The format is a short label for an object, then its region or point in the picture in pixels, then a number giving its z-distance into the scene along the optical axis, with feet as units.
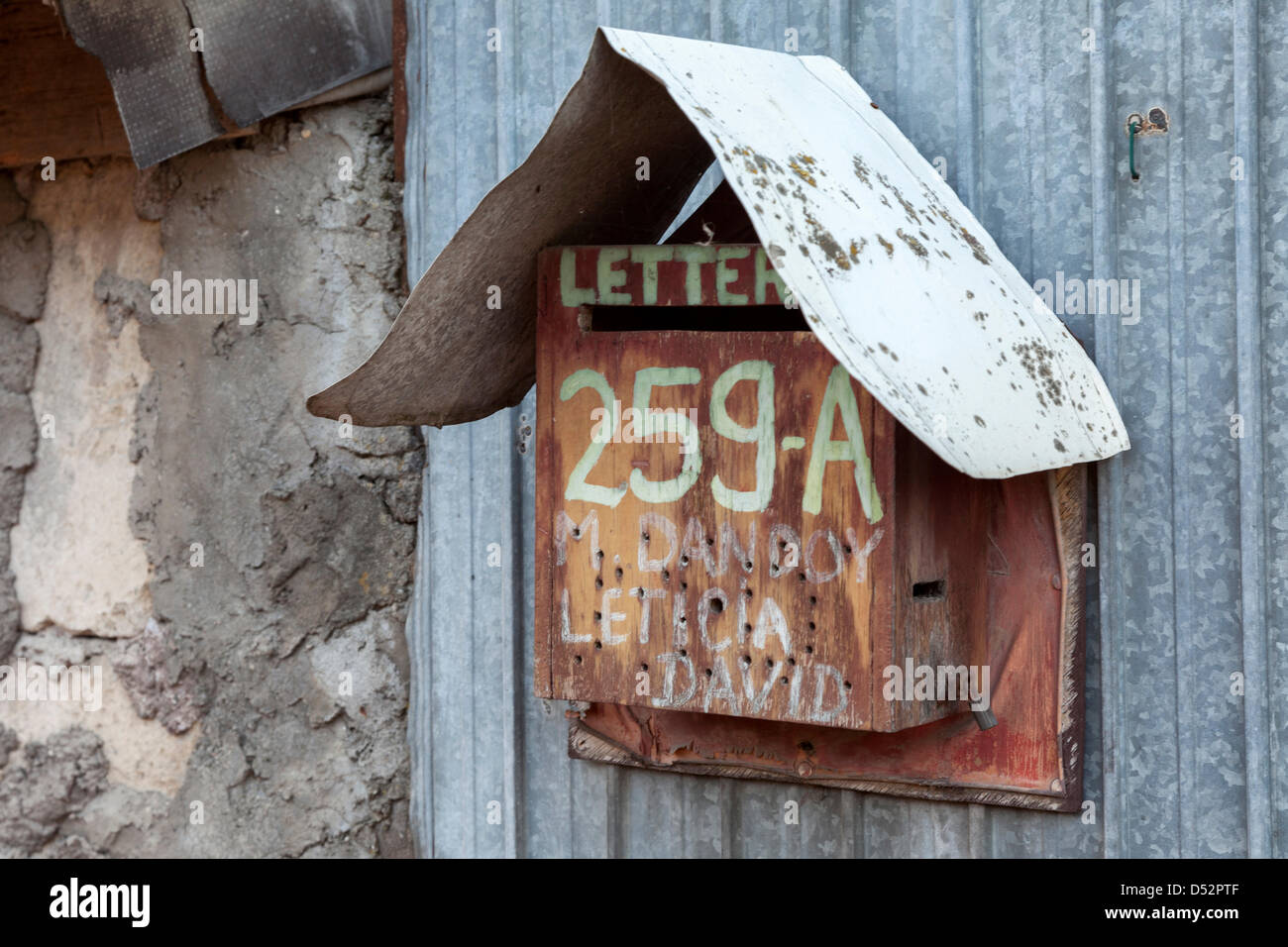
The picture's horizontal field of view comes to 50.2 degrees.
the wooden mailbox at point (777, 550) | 6.57
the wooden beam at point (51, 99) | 9.75
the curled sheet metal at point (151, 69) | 8.82
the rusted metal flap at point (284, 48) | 8.88
